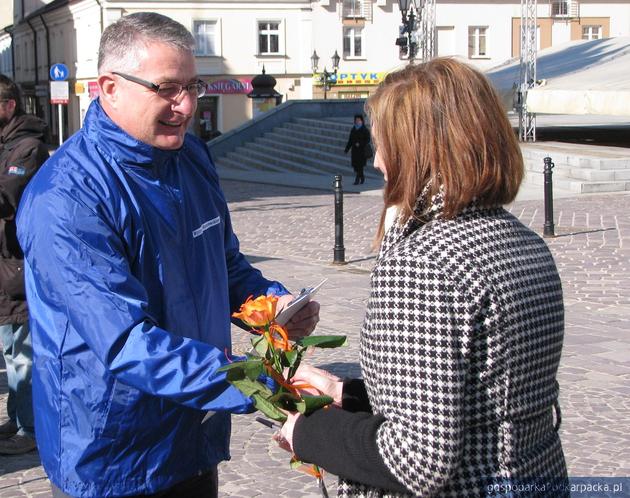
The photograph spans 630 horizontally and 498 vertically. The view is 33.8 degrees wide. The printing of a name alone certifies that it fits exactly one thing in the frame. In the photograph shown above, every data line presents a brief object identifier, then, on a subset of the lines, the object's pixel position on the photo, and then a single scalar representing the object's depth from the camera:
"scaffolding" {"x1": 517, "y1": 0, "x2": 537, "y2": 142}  27.42
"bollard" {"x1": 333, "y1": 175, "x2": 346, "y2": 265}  12.50
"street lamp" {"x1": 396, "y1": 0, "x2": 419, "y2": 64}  24.09
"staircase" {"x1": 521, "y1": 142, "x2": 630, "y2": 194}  19.92
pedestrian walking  24.16
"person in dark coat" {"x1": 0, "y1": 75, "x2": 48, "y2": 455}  5.30
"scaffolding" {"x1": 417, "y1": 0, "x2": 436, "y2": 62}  29.56
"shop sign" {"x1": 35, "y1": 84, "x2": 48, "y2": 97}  47.29
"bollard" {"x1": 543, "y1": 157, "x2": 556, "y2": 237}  13.99
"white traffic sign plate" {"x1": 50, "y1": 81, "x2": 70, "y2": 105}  26.17
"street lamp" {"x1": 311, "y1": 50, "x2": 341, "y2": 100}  45.59
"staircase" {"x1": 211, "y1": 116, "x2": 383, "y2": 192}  26.61
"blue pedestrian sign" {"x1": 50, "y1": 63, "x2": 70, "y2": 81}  27.27
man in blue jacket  2.48
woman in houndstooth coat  2.15
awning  22.38
